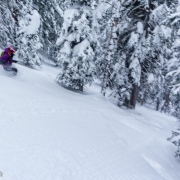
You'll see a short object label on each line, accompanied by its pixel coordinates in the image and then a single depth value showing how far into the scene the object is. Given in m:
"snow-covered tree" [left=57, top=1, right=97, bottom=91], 13.27
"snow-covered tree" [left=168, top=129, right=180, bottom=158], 8.23
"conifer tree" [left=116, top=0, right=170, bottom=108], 12.96
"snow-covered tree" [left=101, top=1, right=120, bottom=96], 12.46
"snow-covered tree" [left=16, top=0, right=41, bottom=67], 20.12
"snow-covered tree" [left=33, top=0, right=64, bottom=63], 23.61
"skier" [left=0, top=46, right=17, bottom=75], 10.34
